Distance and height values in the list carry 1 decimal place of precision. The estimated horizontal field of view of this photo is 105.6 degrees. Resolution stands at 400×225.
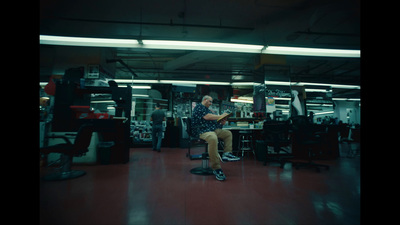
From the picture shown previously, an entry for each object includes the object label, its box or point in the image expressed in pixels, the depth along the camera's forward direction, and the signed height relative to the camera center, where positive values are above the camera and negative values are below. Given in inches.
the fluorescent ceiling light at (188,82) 286.2 +62.0
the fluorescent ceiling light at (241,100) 348.3 +32.8
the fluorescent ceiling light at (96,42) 106.3 +54.3
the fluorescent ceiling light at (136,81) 270.2 +60.7
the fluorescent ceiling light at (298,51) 120.2 +55.0
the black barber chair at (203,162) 106.2 -35.7
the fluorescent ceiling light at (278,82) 193.6 +41.4
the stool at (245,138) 172.4 -30.1
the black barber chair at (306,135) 117.2 -16.2
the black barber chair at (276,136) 131.0 -19.2
